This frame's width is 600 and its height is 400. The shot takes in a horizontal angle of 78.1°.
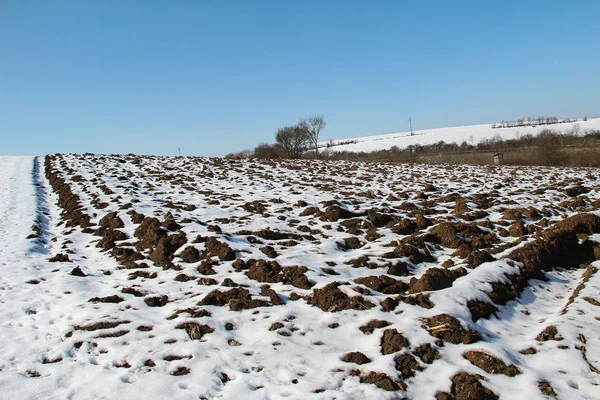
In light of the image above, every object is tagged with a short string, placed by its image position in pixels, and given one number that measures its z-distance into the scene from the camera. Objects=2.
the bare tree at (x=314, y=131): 52.94
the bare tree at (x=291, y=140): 43.75
